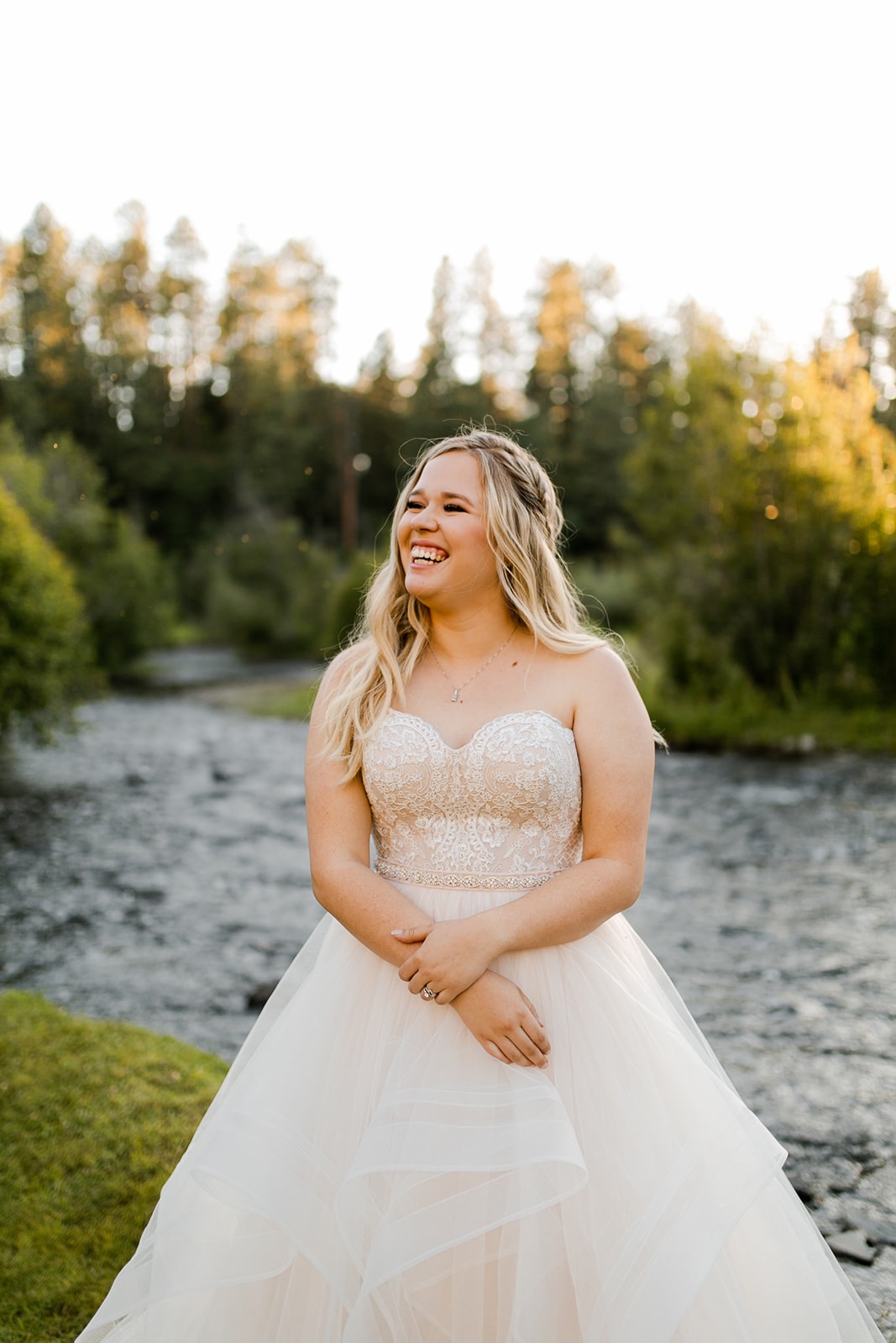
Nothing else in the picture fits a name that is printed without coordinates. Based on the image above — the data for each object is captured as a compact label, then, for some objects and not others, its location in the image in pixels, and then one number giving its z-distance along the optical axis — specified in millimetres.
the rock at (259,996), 7008
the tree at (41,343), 34000
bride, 2227
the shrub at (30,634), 14938
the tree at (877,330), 19875
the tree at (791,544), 18500
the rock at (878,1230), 3952
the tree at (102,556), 26359
